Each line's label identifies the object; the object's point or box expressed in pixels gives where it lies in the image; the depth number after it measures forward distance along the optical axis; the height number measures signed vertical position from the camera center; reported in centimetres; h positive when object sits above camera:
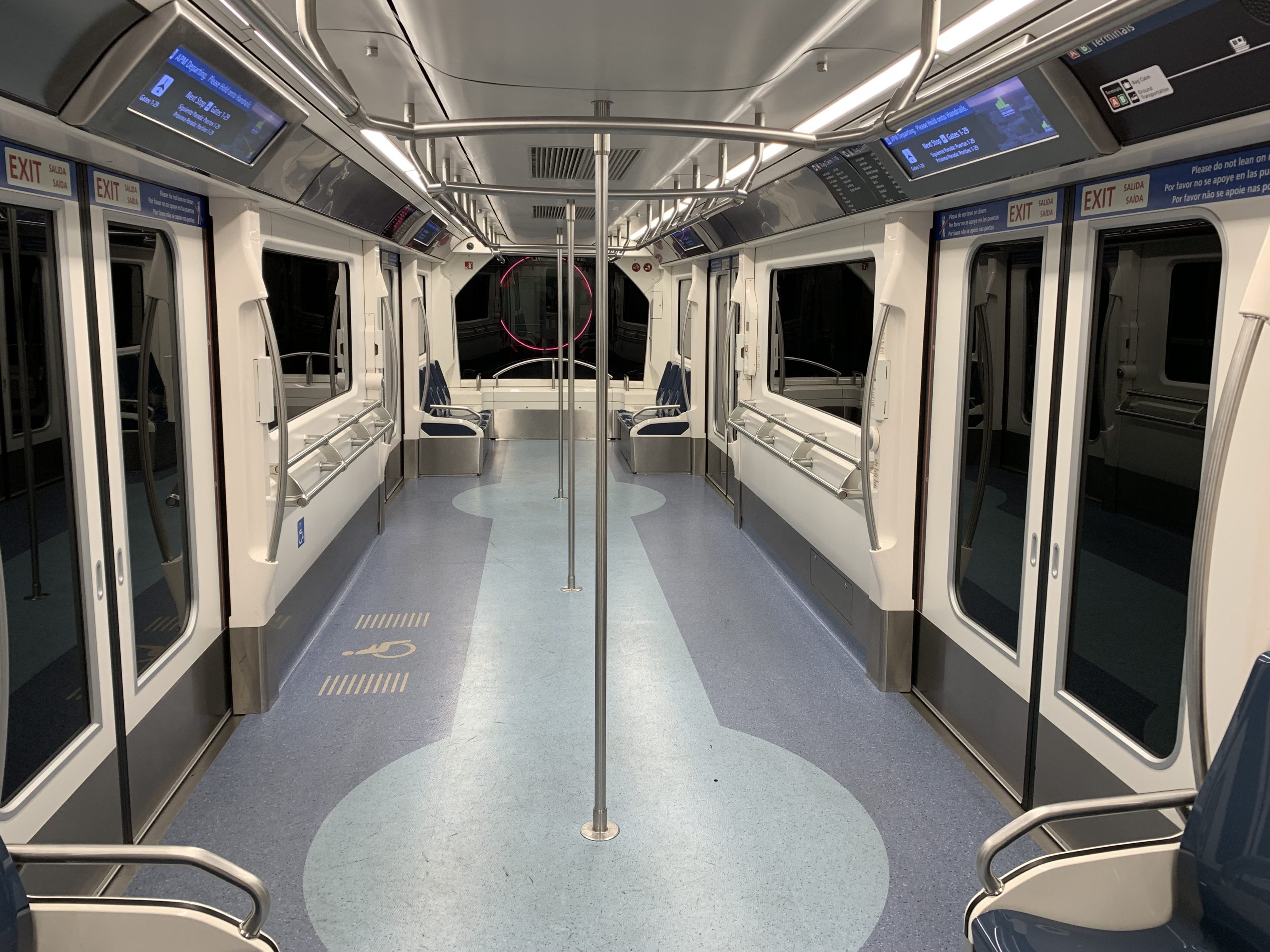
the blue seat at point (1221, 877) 208 -115
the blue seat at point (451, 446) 1043 -111
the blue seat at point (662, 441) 1071 -108
